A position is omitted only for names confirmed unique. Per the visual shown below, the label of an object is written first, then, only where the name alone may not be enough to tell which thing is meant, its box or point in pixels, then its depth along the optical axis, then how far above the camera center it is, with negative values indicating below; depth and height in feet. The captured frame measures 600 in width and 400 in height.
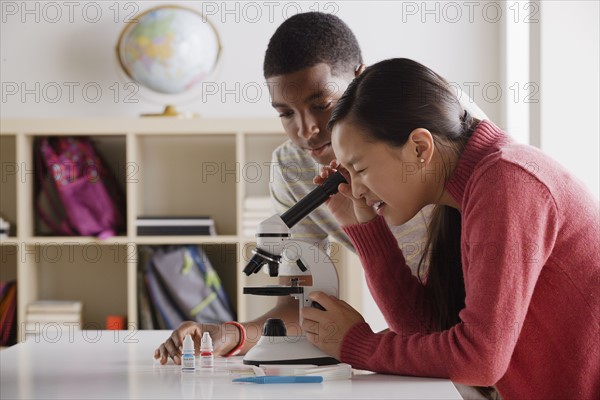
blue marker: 6.53 -0.71
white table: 6.30 -0.73
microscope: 6.85 -0.34
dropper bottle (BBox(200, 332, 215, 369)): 7.00 -0.69
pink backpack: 12.56 +0.17
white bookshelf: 13.33 +0.01
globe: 12.47 +1.63
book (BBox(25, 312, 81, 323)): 12.68 -1.20
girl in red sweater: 6.39 -0.13
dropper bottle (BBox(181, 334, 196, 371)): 6.90 -0.68
